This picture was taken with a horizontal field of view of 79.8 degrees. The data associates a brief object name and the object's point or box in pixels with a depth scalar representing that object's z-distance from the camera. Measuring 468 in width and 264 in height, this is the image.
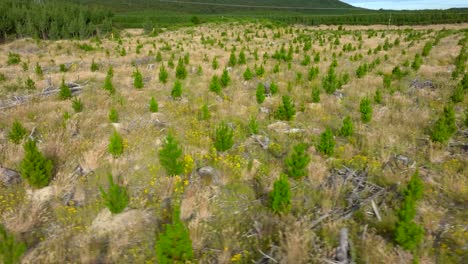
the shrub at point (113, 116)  8.59
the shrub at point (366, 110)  8.75
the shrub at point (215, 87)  11.91
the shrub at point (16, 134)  6.95
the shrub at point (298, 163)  5.89
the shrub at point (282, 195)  4.88
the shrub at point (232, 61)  17.88
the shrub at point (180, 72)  14.47
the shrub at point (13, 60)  18.84
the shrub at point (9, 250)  3.49
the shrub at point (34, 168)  5.34
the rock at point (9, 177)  5.52
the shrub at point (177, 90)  11.13
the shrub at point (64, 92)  10.96
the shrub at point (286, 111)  8.95
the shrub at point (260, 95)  10.54
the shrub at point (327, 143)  6.80
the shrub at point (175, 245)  3.66
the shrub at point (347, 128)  7.83
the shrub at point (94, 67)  16.34
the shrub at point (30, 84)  12.15
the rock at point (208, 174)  5.94
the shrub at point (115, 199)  4.66
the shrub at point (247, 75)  14.15
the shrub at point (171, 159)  5.71
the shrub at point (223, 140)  6.83
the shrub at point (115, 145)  6.41
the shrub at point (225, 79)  13.08
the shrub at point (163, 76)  13.53
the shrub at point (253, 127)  7.78
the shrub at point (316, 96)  10.65
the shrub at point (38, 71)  15.22
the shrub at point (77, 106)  9.47
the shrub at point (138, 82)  12.59
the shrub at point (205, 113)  8.84
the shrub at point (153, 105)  9.42
